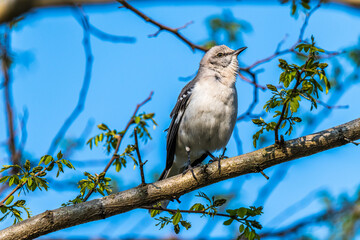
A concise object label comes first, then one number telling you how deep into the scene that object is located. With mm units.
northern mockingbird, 10687
